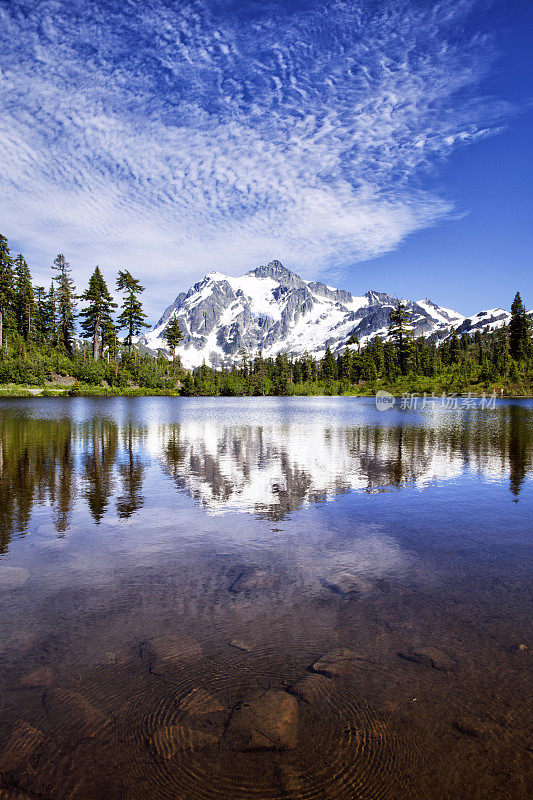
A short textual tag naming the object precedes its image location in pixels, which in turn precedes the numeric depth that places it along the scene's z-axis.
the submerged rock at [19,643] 5.30
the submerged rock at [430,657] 5.07
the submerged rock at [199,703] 4.35
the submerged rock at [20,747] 3.74
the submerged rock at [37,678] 4.74
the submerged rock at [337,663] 4.93
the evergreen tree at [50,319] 104.88
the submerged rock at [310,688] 4.52
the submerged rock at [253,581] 7.00
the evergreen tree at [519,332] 135.25
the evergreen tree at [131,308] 107.44
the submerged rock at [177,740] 3.92
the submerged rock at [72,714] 4.14
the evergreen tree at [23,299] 94.62
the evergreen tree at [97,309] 101.91
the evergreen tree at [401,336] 126.66
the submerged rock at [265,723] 3.96
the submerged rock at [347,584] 6.95
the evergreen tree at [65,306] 107.39
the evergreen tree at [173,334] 130.00
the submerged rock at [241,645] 5.33
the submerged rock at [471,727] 4.08
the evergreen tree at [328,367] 174.70
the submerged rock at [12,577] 7.07
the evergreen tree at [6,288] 86.75
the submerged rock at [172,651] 5.08
